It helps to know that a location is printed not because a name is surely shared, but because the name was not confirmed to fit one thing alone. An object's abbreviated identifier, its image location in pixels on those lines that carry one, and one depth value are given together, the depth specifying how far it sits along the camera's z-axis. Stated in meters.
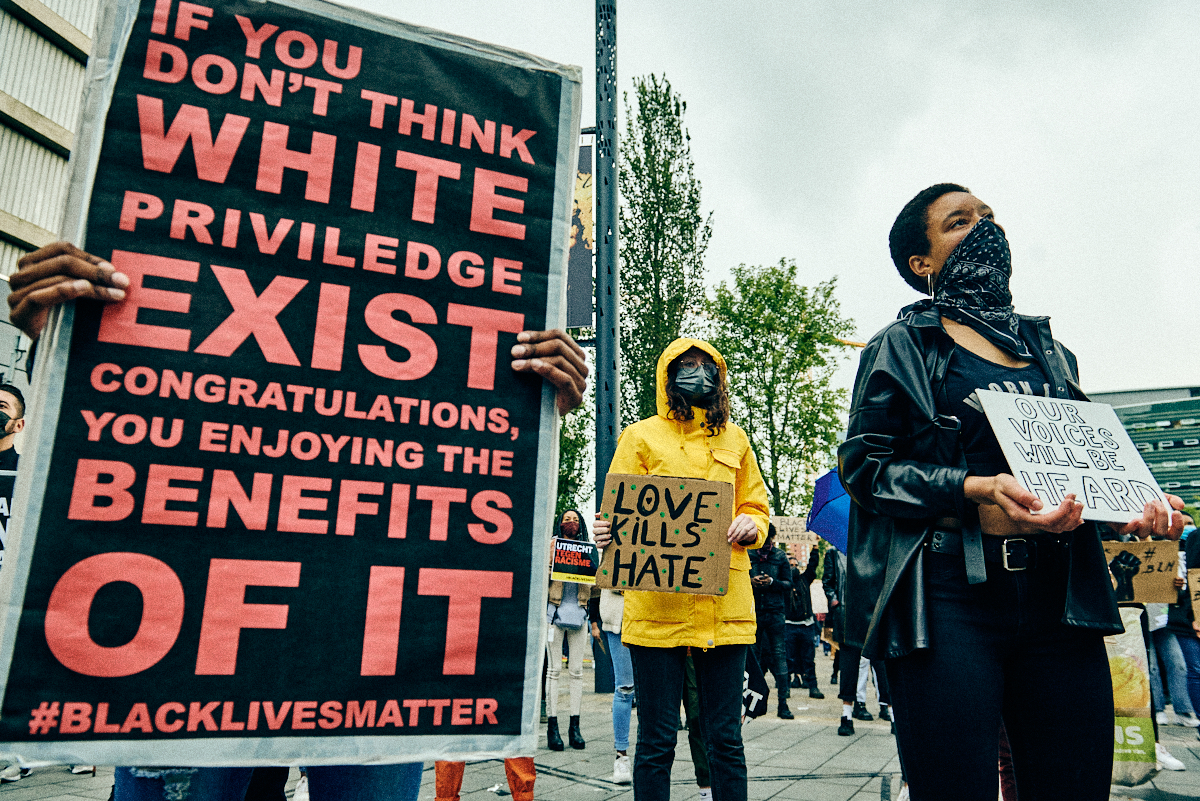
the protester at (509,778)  3.51
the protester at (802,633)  9.79
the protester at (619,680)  4.53
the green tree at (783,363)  28.47
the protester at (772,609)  7.80
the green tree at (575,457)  26.12
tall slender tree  20.66
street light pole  7.50
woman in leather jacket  1.60
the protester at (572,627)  6.19
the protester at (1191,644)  5.78
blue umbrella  4.90
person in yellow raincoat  2.78
